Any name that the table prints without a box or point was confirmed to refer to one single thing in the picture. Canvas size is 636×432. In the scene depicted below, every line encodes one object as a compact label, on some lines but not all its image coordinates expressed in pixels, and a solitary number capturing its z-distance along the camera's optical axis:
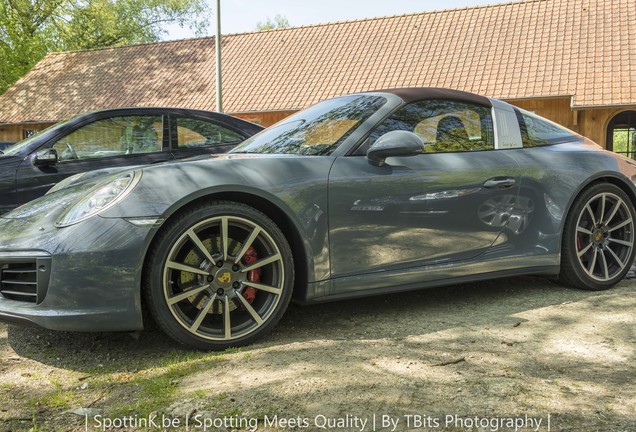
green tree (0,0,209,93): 36.56
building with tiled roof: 18.61
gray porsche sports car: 2.86
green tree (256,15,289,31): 77.12
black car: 5.45
